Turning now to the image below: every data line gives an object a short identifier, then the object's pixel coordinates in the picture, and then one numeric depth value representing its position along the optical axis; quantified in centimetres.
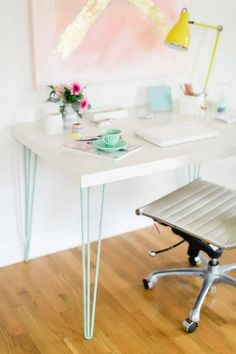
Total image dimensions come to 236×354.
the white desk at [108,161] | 173
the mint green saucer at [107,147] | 187
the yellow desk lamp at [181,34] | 231
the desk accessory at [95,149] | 184
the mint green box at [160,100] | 260
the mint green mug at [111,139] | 187
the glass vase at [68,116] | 223
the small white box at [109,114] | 236
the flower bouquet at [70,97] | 220
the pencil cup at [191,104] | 249
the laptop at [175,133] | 201
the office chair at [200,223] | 187
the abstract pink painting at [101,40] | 222
